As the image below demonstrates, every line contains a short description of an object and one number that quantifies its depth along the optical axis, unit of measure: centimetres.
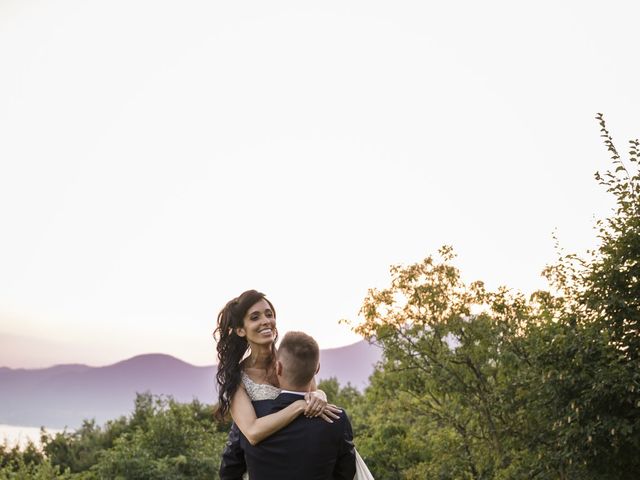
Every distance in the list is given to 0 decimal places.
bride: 334
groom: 306
